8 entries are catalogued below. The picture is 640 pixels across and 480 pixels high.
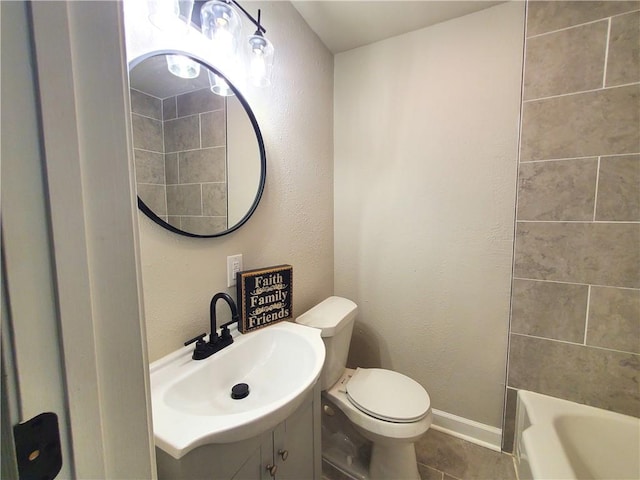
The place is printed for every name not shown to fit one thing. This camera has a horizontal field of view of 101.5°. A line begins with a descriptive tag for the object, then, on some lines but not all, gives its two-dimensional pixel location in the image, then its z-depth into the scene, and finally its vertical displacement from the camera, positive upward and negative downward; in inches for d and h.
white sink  23.8 -19.5
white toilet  44.8 -33.8
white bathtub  40.8 -36.4
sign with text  42.5 -13.4
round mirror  32.6 +10.7
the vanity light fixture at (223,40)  31.5 +25.2
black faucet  34.8 -16.9
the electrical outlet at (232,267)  42.8 -8.0
